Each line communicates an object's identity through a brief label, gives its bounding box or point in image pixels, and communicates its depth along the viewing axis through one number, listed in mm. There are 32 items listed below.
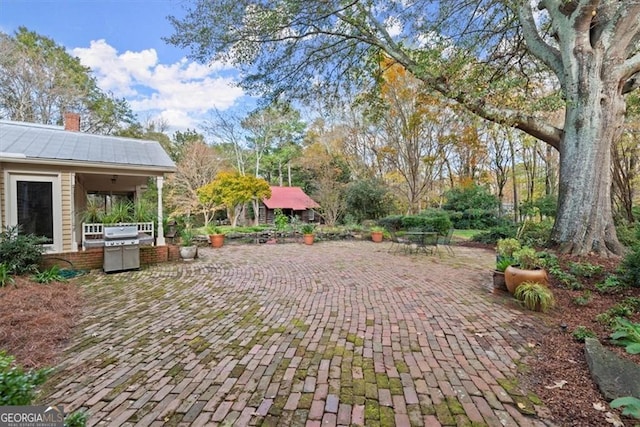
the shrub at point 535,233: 6992
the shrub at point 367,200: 15648
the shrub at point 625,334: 2738
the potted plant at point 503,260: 4852
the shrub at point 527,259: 4555
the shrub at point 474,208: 15375
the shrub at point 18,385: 1166
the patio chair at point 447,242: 9032
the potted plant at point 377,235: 12195
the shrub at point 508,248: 5359
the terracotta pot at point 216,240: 10648
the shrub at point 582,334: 3078
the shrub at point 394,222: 13719
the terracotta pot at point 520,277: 4335
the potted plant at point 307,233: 11501
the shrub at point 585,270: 4742
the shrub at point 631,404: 1555
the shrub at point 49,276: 5332
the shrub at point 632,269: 4086
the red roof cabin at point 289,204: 22766
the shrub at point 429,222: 12883
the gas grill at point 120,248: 6289
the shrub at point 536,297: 3951
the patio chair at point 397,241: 9182
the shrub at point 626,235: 7400
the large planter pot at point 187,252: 7727
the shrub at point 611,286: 4186
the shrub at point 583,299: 3990
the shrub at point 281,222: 12908
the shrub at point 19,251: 5328
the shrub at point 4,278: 4850
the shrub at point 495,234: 10938
